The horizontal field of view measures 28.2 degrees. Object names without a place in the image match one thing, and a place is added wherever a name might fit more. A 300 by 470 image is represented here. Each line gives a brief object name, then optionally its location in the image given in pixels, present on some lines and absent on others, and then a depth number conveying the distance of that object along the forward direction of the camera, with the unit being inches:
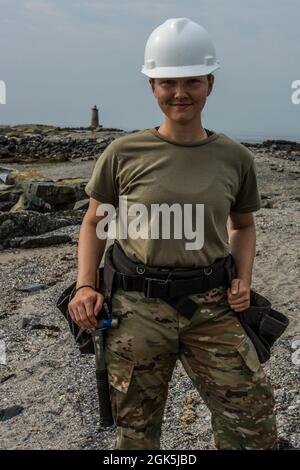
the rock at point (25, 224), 528.7
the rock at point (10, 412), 220.9
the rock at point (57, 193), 669.3
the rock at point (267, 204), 615.5
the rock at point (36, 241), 501.4
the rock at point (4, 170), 1136.2
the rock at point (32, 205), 657.0
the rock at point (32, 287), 384.1
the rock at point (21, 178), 763.5
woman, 119.6
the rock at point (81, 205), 645.7
